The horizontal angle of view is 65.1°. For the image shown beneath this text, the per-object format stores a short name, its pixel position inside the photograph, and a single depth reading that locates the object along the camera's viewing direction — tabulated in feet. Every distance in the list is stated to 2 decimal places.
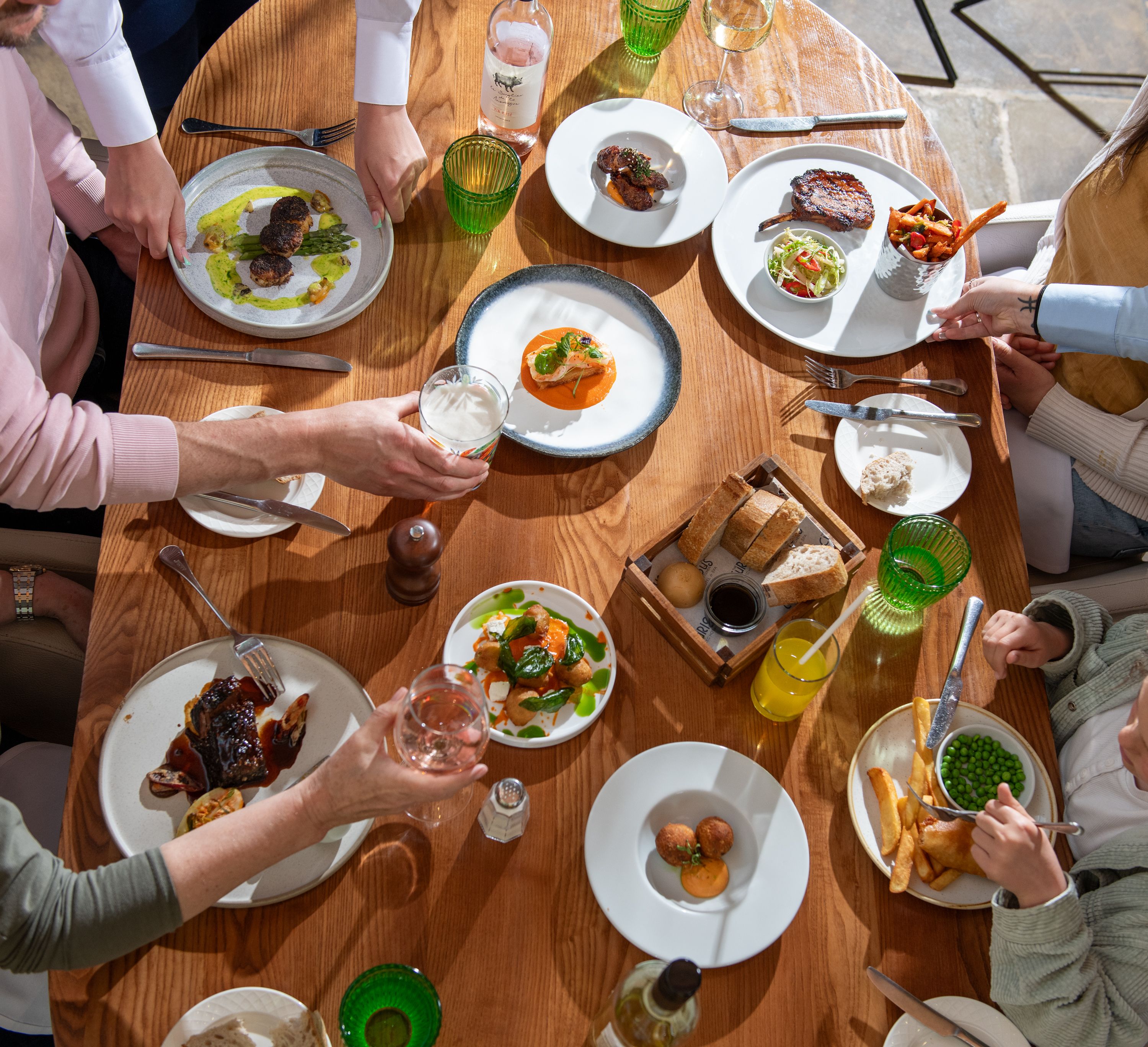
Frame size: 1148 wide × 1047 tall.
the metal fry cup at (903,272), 6.02
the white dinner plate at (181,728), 4.24
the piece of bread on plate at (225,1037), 3.84
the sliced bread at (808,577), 4.95
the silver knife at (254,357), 5.41
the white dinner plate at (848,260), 6.16
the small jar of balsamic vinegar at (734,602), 5.05
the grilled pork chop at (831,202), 6.48
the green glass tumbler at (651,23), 6.69
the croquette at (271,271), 5.65
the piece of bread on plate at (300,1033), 3.90
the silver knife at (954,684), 4.90
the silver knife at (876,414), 5.76
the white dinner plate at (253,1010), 3.90
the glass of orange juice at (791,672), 4.71
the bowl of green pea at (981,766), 4.80
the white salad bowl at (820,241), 6.17
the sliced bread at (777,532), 5.08
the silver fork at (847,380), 5.95
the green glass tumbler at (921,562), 5.13
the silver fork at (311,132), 6.20
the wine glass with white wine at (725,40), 6.81
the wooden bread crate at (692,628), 4.79
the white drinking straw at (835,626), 4.58
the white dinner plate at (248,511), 5.01
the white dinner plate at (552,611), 4.68
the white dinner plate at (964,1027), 4.26
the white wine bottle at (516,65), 6.01
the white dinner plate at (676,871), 4.35
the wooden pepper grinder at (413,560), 4.63
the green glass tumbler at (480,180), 5.82
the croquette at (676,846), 4.47
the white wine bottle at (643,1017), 3.74
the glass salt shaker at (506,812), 4.25
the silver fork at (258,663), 4.61
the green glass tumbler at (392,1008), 3.98
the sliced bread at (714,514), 5.04
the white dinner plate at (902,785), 4.60
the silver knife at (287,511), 5.01
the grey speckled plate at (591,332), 5.51
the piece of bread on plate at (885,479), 5.52
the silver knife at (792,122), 6.85
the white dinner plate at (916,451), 5.63
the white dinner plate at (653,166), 6.27
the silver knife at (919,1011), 4.22
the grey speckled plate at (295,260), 5.59
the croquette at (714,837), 4.51
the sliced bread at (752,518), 5.07
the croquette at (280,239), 5.69
